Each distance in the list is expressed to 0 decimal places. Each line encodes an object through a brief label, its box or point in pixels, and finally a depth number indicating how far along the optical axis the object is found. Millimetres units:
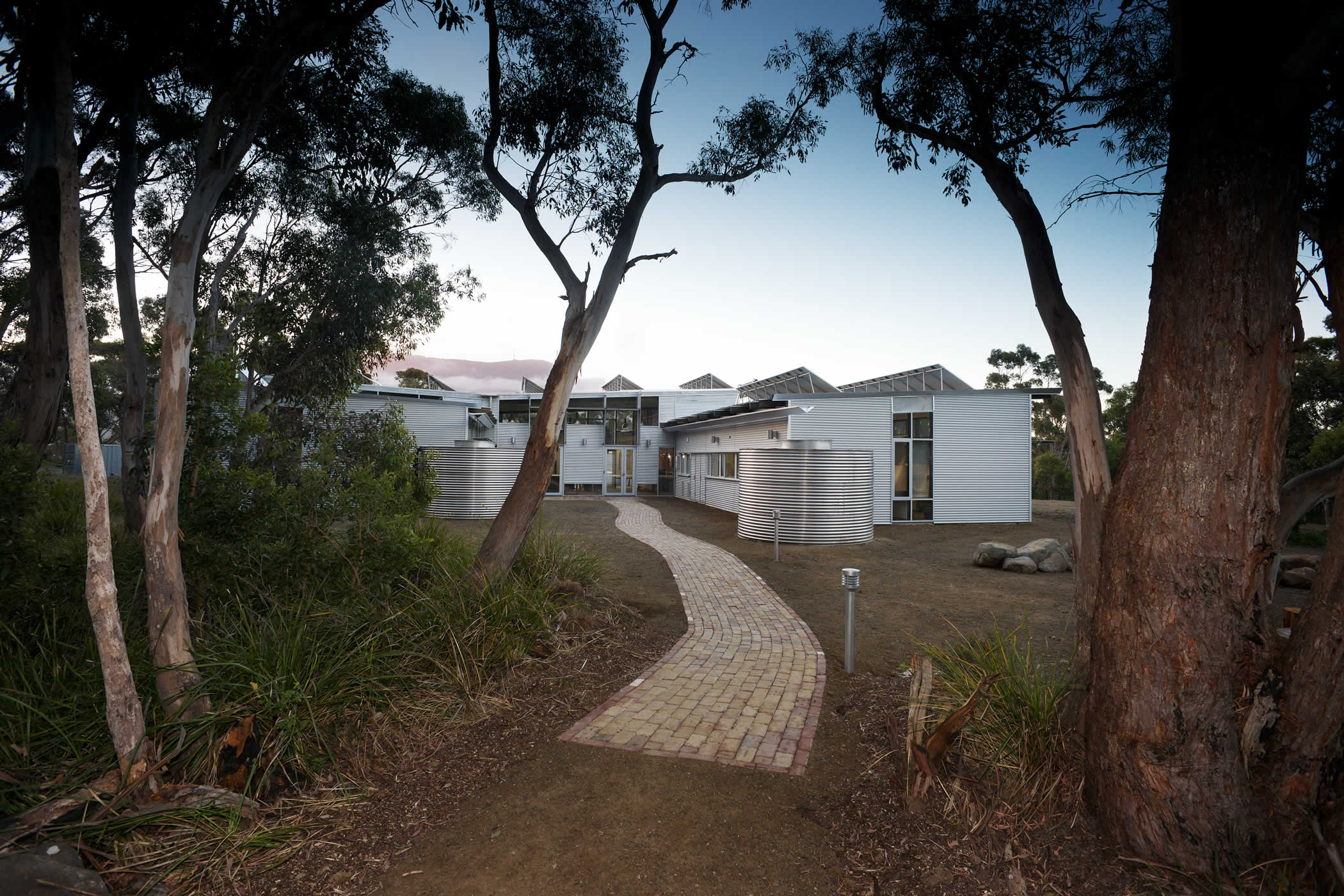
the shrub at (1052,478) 30312
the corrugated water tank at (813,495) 13289
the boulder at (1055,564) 10516
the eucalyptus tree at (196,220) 3549
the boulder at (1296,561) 10027
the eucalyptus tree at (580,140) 7047
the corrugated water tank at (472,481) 17422
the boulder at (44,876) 2490
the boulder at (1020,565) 10484
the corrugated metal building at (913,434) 17547
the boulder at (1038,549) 10898
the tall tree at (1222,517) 2541
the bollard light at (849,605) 5539
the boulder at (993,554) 10969
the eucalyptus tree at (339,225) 7617
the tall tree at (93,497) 3104
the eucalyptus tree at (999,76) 5180
